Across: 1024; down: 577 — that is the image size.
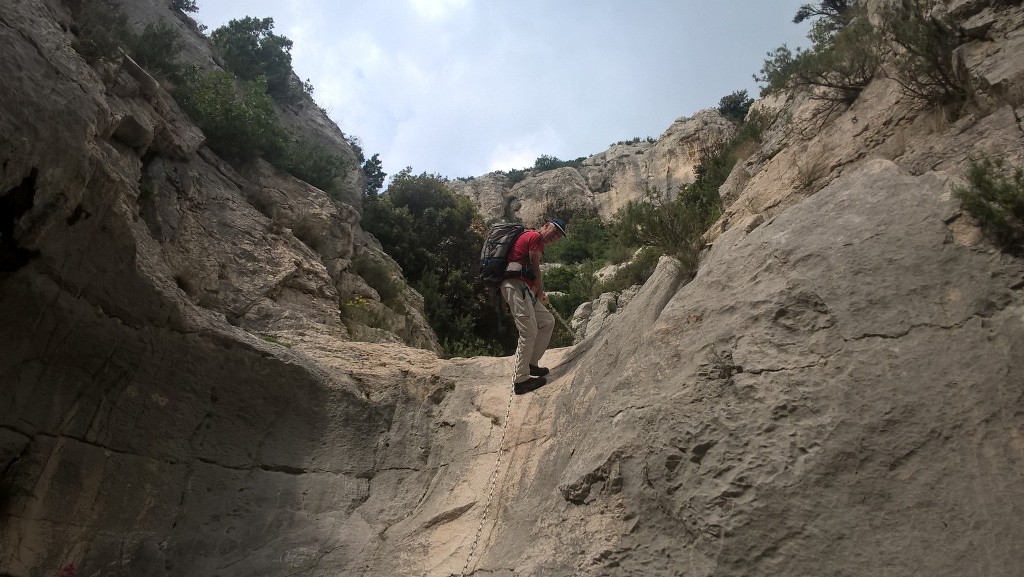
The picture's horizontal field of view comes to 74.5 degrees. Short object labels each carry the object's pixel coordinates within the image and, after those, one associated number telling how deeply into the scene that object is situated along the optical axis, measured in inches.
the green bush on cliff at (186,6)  770.5
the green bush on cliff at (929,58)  228.5
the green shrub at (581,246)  1339.0
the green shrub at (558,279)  934.4
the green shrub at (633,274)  612.4
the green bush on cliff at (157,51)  478.9
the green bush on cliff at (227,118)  494.6
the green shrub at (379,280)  525.7
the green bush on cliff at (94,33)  330.0
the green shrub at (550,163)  2239.9
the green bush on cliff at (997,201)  159.2
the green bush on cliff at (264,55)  797.2
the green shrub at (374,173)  950.5
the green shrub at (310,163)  547.8
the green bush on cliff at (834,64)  290.5
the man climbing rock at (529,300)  299.6
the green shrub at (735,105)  1600.6
